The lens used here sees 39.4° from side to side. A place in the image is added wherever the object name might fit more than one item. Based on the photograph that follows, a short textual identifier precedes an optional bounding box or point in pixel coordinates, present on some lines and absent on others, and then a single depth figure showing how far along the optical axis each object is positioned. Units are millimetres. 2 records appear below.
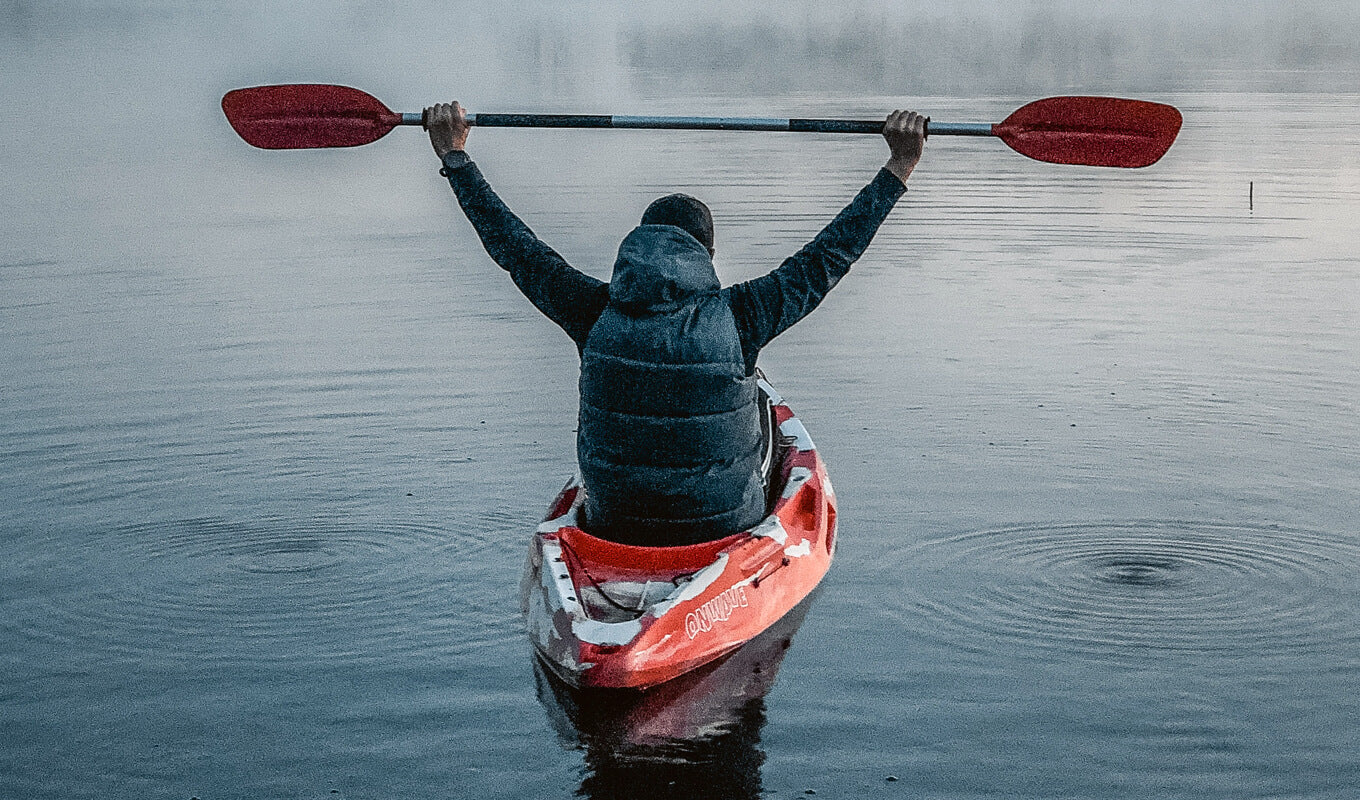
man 6262
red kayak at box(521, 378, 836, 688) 6012
